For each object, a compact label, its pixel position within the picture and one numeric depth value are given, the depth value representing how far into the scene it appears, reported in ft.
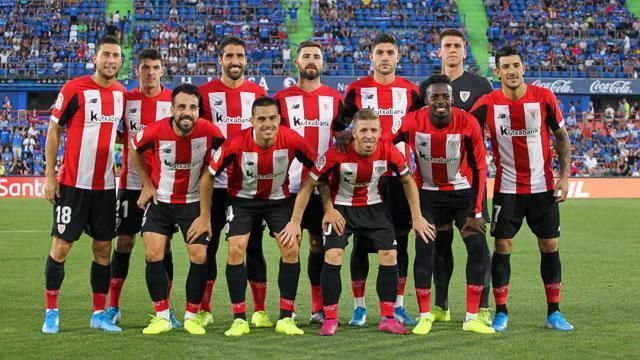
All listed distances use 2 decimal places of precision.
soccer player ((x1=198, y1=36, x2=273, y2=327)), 24.22
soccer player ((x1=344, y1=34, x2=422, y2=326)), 24.59
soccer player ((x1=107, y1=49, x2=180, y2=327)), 24.08
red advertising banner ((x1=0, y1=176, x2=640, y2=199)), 84.07
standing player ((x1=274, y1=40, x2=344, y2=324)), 24.44
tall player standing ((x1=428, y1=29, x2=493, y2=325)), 24.99
